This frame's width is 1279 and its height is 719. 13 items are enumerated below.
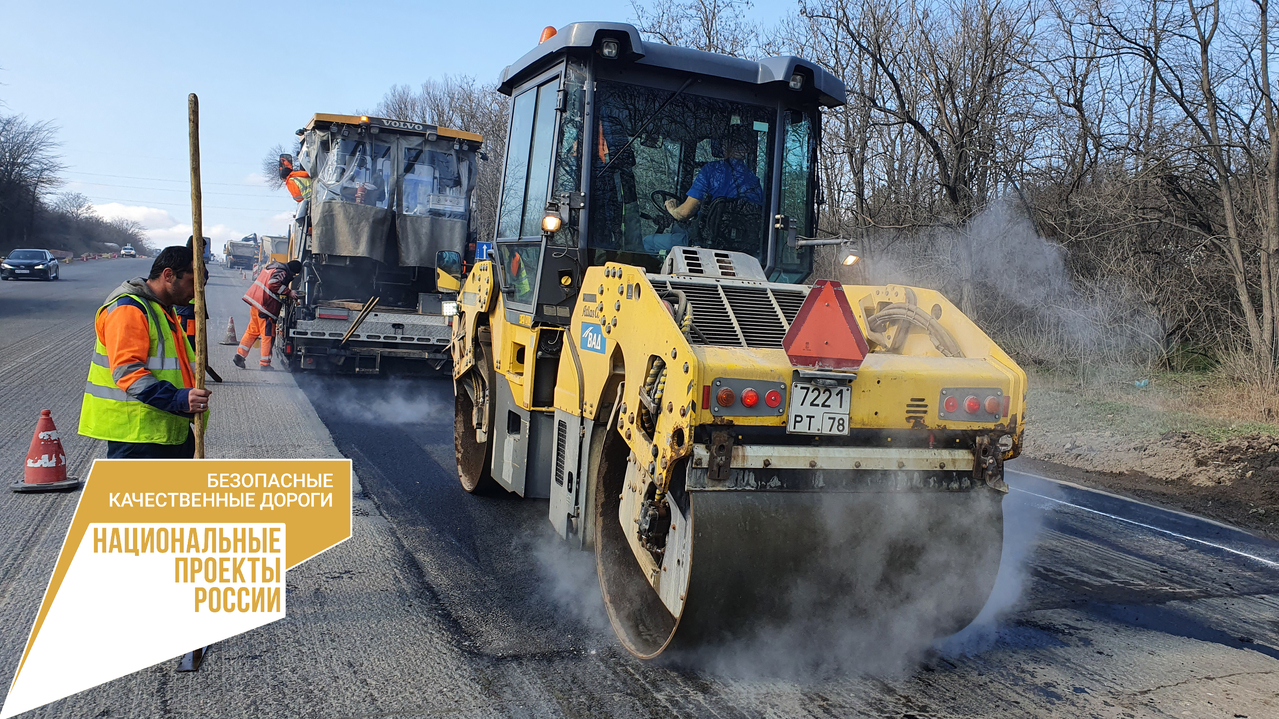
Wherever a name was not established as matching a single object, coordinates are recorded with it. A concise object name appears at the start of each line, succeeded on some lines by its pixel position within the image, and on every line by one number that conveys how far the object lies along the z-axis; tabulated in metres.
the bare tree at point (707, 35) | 19.36
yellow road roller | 3.36
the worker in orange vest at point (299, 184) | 12.40
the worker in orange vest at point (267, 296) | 11.80
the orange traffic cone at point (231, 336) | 14.98
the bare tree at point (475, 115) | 31.83
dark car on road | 33.75
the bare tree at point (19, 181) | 54.31
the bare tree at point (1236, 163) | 11.46
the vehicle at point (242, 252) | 54.84
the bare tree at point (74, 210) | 82.49
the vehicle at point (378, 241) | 11.91
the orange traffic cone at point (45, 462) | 5.71
